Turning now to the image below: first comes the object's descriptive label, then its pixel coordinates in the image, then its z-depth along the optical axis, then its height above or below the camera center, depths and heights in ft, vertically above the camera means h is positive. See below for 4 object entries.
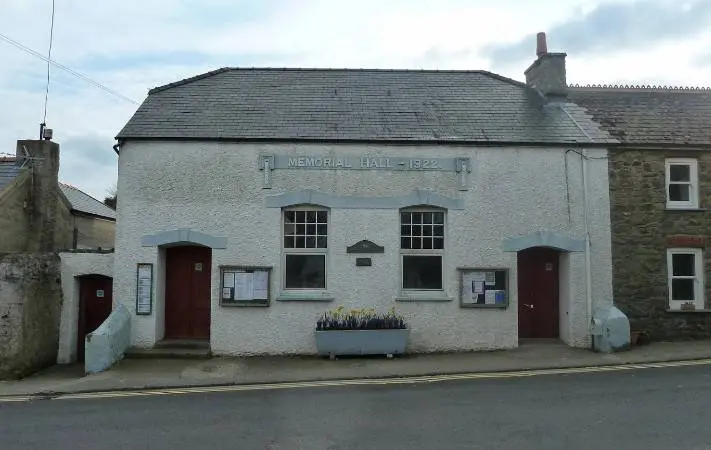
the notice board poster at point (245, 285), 42.09 -1.16
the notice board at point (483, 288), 42.83 -1.39
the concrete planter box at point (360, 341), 40.16 -5.08
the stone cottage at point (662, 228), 44.21 +3.27
